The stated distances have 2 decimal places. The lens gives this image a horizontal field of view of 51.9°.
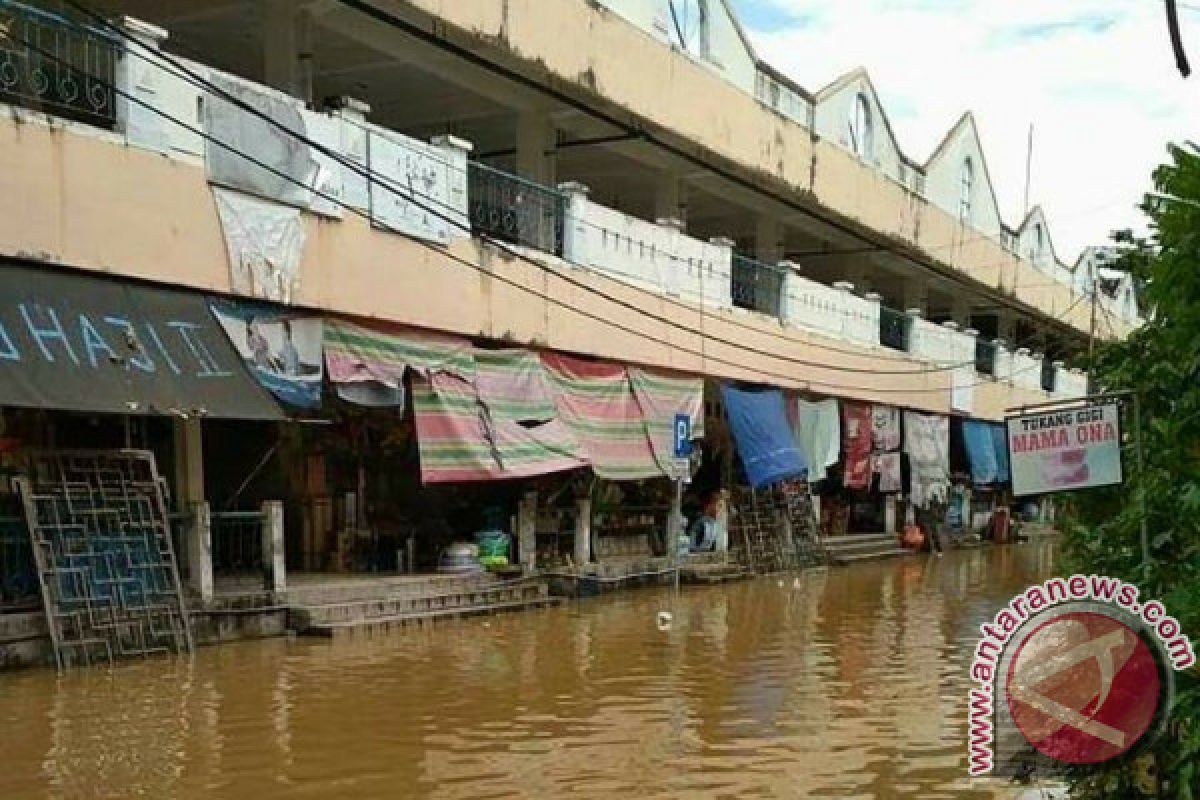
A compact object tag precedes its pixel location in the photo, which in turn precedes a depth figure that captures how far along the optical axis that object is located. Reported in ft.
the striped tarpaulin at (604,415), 51.96
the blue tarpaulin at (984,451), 102.06
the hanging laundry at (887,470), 83.97
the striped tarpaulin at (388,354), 40.68
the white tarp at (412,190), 41.75
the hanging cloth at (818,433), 73.20
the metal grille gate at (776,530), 67.92
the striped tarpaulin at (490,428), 44.24
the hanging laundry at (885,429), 83.51
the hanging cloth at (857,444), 79.51
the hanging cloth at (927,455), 89.45
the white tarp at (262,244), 36.45
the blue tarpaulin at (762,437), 64.22
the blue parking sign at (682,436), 53.57
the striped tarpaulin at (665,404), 57.00
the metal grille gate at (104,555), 32.19
